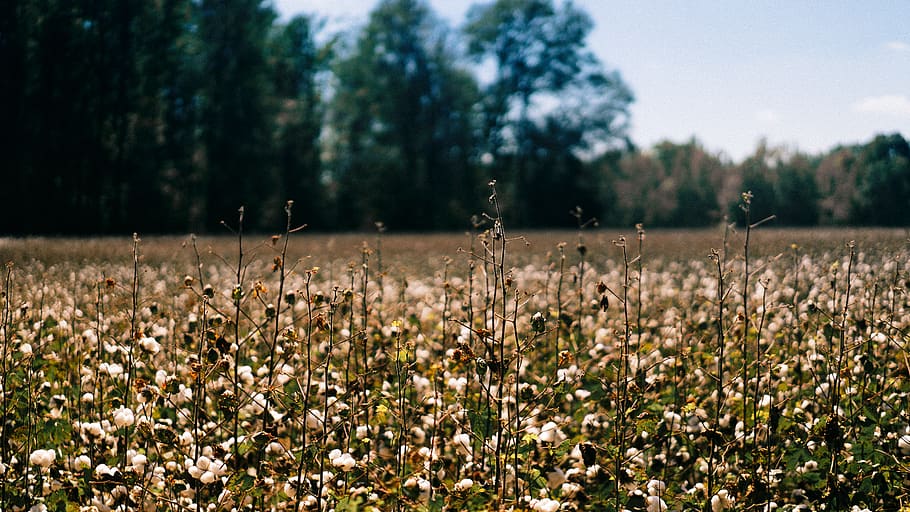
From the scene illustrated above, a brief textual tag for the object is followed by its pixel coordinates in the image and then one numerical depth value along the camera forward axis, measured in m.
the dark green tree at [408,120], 42.22
